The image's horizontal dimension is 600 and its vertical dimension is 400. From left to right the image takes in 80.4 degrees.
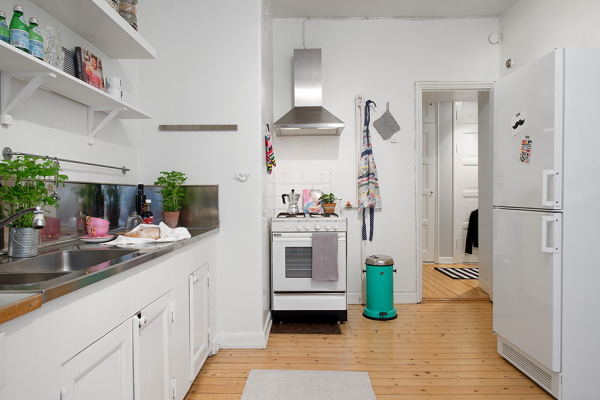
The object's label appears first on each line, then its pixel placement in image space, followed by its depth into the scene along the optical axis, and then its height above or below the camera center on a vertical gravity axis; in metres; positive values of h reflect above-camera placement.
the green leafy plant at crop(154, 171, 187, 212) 2.38 +0.03
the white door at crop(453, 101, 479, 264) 5.52 +0.24
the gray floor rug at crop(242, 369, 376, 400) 1.99 -1.13
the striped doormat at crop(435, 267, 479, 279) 4.71 -1.10
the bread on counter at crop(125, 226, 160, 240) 1.80 -0.20
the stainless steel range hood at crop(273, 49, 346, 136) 3.43 +1.06
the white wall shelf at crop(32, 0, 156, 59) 1.60 +0.85
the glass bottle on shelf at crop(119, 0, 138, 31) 1.97 +1.03
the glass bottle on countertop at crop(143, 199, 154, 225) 2.26 -0.14
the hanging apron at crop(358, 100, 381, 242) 3.57 +0.14
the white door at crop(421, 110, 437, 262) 5.58 +0.05
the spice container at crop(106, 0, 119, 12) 1.78 +0.98
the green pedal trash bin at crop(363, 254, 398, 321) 3.21 -0.86
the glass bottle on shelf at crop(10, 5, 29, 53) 1.27 +0.59
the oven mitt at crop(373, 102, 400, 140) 3.66 +0.72
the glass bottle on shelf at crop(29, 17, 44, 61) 1.34 +0.58
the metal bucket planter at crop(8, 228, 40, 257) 1.28 -0.17
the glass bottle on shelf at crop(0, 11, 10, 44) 1.24 +0.58
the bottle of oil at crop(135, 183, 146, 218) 2.29 -0.04
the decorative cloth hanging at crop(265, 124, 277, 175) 2.95 +0.35
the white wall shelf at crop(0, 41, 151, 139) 1.27 +0.48
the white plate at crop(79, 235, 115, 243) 1.76 -0.22
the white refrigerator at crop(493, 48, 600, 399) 1.88 -0.15
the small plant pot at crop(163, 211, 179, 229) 2.37 -0.16
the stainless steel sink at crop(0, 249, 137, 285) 1.08 -0.26
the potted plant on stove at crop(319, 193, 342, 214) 3.44 -0.08
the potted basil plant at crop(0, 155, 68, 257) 1.25 -0.02
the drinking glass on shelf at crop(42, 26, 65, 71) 1.48 +0.62
